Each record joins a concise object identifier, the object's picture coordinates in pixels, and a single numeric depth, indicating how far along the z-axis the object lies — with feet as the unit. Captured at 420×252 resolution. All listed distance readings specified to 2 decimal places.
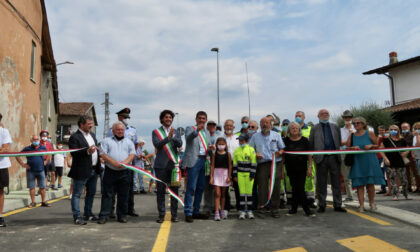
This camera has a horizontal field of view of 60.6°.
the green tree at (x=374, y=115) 95.76
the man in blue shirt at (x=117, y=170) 20.39
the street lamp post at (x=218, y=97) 91.26
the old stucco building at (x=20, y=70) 40.42
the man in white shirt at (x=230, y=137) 24.57
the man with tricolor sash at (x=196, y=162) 20.85
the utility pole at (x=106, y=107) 181.88
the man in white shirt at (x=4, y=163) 19.79
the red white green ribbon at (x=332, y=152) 22.56
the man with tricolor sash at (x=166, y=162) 20.45
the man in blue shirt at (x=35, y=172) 27.99
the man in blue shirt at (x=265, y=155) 22.44
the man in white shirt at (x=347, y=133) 25.90
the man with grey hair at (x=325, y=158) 23.16
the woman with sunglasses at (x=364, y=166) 22.45
